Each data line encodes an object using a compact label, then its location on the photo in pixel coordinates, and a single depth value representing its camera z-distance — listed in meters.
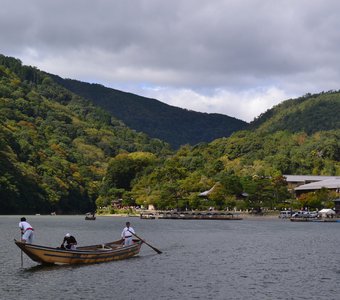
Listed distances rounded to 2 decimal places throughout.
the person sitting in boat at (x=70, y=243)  46.31
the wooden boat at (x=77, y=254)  43.68
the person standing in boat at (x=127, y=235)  54.47
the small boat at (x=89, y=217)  147.75
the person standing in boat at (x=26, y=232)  44.60
